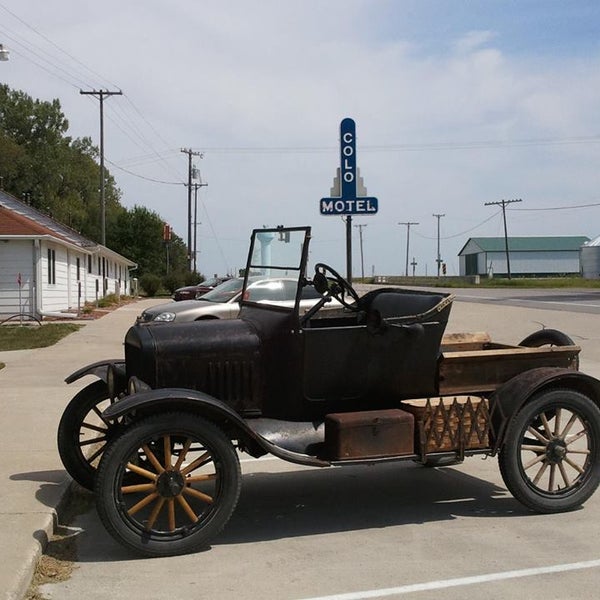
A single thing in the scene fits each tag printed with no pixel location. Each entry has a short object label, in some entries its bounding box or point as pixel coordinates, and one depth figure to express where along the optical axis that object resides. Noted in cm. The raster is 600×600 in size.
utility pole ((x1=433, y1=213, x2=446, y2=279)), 10850
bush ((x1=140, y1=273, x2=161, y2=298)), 5422
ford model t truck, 488
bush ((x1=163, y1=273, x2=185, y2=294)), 5560
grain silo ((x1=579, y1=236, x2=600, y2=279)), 9156
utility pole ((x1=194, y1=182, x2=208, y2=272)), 7188
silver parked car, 1585
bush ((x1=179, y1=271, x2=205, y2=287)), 5637
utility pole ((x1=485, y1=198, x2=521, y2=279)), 8525
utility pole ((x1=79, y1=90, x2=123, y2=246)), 4572
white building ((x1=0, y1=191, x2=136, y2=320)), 2561
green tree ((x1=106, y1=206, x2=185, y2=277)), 7056
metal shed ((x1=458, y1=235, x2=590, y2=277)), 12188
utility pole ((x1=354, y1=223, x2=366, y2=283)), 12340
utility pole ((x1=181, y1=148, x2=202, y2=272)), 6325
